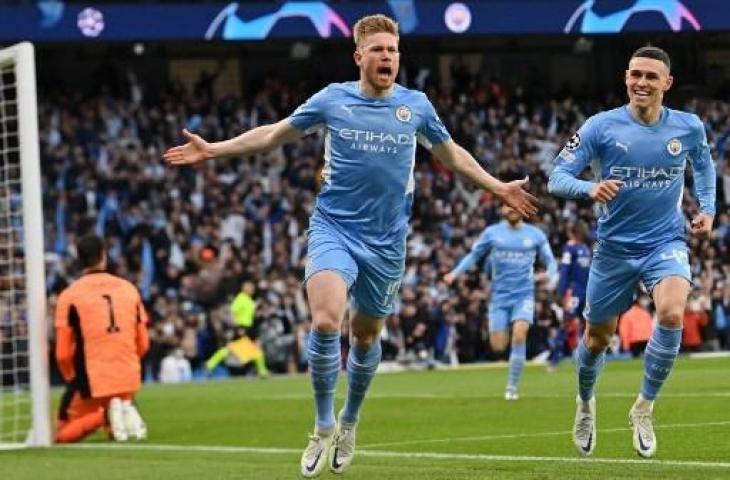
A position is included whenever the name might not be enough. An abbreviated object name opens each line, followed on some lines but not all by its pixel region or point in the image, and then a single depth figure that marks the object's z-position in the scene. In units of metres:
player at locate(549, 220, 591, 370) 26.08
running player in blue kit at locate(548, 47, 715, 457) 11.63
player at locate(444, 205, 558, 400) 22.59
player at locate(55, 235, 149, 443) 16.58
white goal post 16.20
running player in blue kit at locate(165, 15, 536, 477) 10.80
